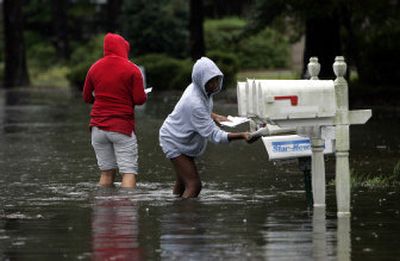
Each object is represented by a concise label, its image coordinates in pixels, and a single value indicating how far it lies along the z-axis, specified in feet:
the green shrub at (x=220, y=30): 191.86
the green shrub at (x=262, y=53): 195.93
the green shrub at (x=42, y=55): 224.31
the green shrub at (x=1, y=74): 188.77
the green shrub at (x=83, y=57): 150.71
